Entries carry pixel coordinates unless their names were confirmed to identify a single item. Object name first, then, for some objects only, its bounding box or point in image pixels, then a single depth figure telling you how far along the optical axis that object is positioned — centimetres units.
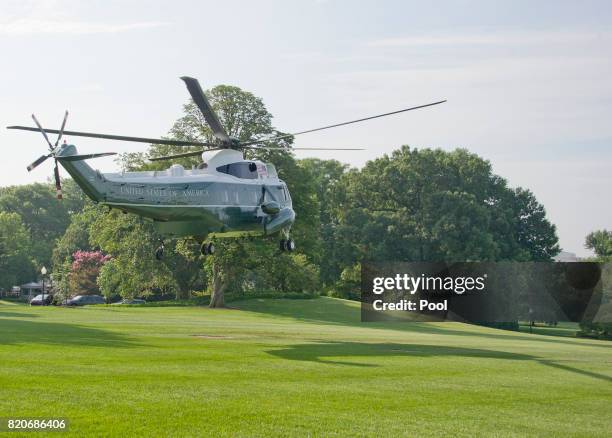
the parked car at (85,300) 10881
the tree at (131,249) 8438
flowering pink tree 12281
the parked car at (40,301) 9412
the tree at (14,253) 13875
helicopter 3600
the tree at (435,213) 11312
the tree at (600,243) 15016
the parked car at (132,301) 10822
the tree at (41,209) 17625
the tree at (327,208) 11831
